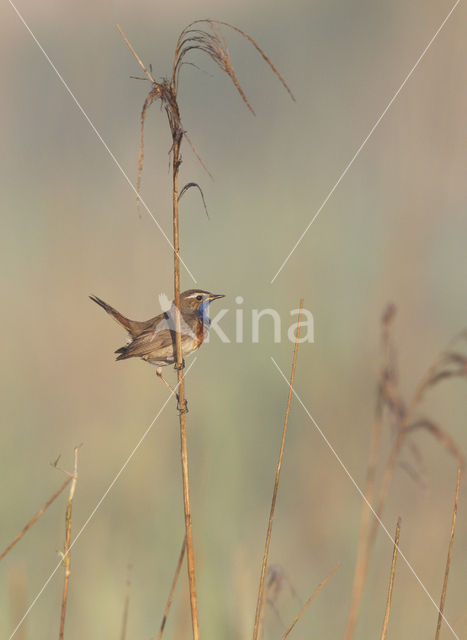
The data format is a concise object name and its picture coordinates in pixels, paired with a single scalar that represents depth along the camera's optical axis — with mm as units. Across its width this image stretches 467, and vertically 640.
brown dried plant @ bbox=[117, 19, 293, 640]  3891
